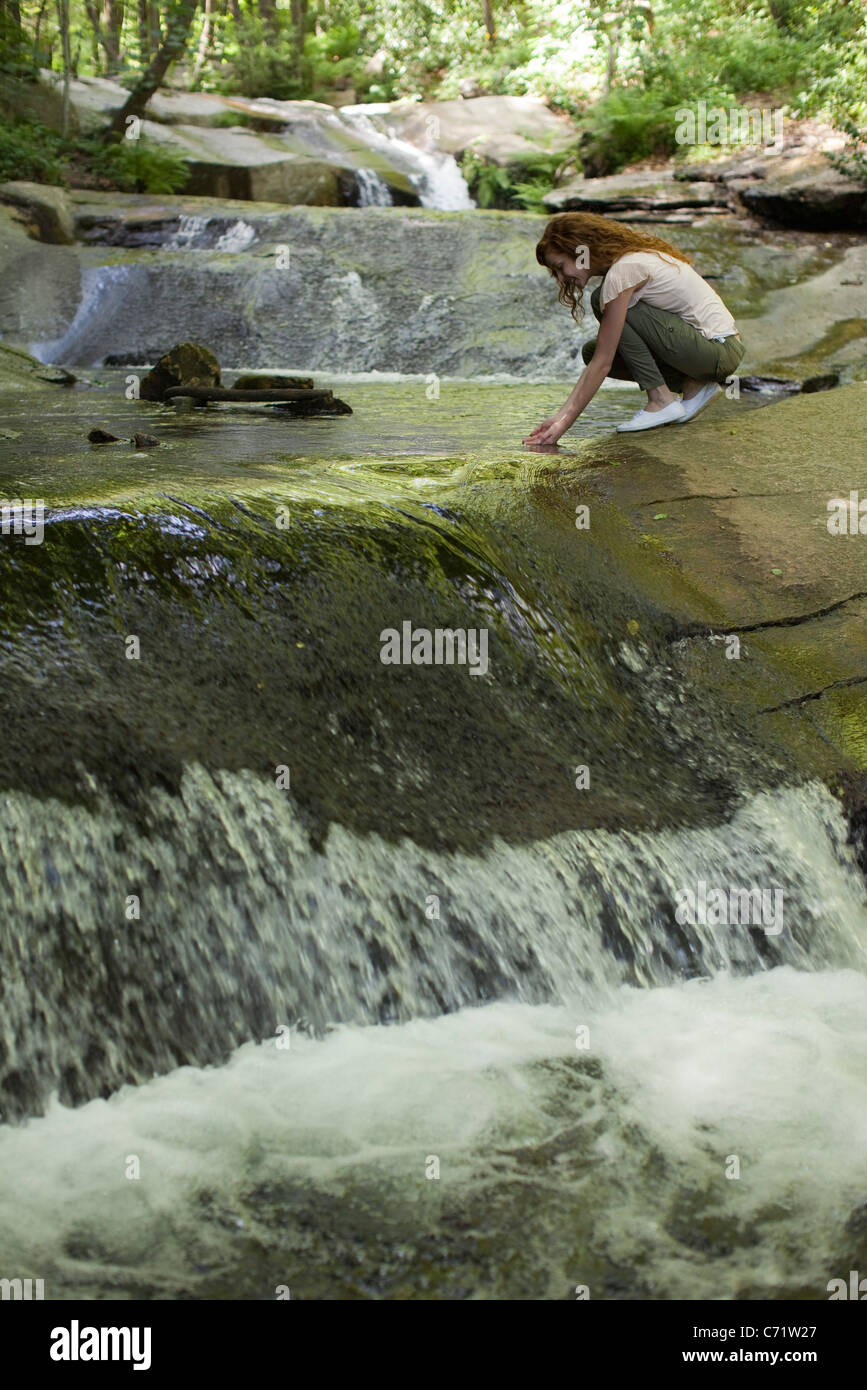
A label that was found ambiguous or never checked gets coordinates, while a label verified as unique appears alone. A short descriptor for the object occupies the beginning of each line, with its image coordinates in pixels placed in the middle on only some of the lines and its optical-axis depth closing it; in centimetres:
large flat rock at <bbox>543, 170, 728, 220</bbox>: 1430
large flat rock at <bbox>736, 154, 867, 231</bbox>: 1354
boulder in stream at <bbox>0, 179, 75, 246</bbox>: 1316
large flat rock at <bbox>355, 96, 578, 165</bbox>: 1906
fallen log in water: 743
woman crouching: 570
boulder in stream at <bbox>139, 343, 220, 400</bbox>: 839
